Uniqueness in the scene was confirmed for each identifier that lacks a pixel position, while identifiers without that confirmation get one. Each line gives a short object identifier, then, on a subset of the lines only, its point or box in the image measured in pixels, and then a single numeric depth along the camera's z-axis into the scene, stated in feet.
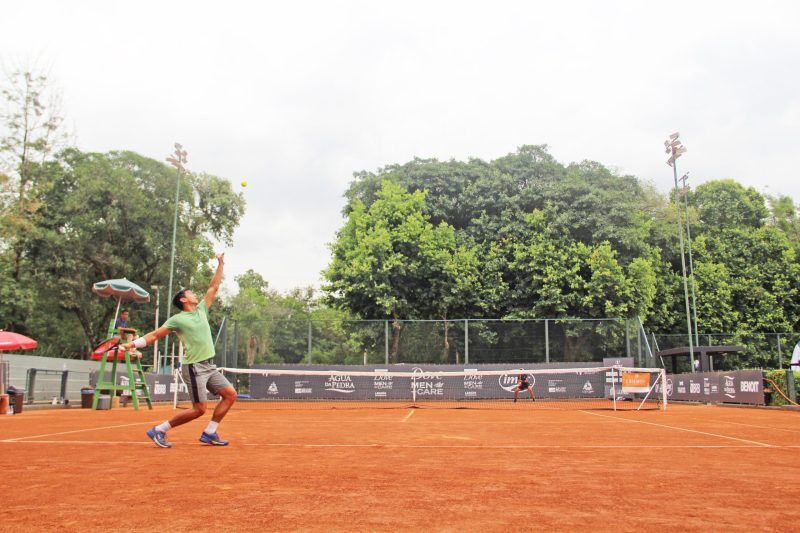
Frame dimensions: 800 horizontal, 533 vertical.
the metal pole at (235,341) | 88.84
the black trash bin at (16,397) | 52.19
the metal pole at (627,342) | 89.56
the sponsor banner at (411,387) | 84.69
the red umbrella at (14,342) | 52.08
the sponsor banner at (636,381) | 60.90
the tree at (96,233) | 112.57
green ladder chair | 52.42
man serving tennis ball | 23.07
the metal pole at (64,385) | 66.62
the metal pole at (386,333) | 91.40
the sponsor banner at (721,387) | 66.08
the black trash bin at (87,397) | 62.54
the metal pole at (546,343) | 90.43
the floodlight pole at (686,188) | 105.91
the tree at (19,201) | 101.81
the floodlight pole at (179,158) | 101.60
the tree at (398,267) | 105.50
